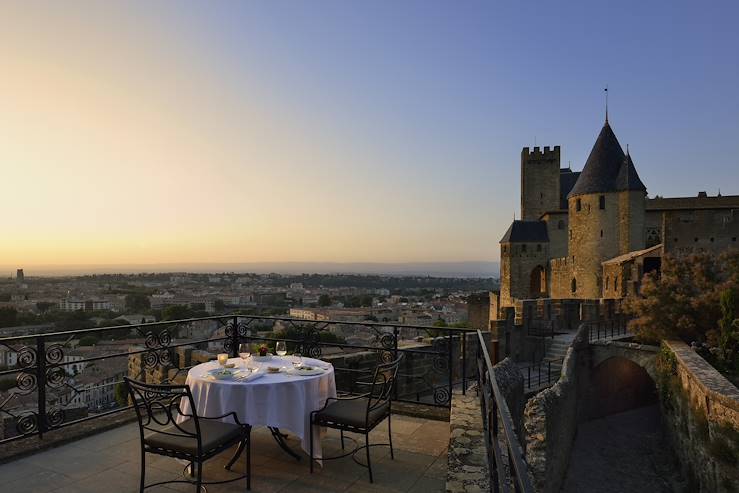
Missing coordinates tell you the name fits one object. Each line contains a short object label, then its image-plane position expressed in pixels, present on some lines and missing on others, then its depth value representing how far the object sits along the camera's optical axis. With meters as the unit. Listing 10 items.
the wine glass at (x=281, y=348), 4.55
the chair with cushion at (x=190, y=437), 2.89
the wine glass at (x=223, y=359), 4.02
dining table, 3.42
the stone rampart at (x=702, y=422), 7.77
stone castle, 19.33
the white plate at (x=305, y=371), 3.71
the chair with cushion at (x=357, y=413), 3.41
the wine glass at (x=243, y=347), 6.35
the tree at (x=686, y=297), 12.69
